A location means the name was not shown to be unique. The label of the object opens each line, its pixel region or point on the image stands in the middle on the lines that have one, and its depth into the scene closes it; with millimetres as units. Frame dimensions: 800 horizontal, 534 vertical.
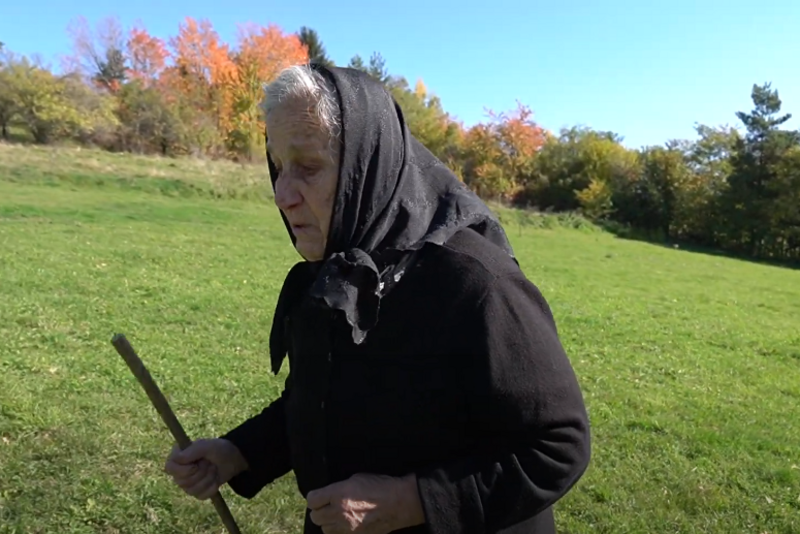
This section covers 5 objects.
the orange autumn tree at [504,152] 47562
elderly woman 1406
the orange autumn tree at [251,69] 39478
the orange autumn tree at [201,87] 38500
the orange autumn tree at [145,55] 49562
